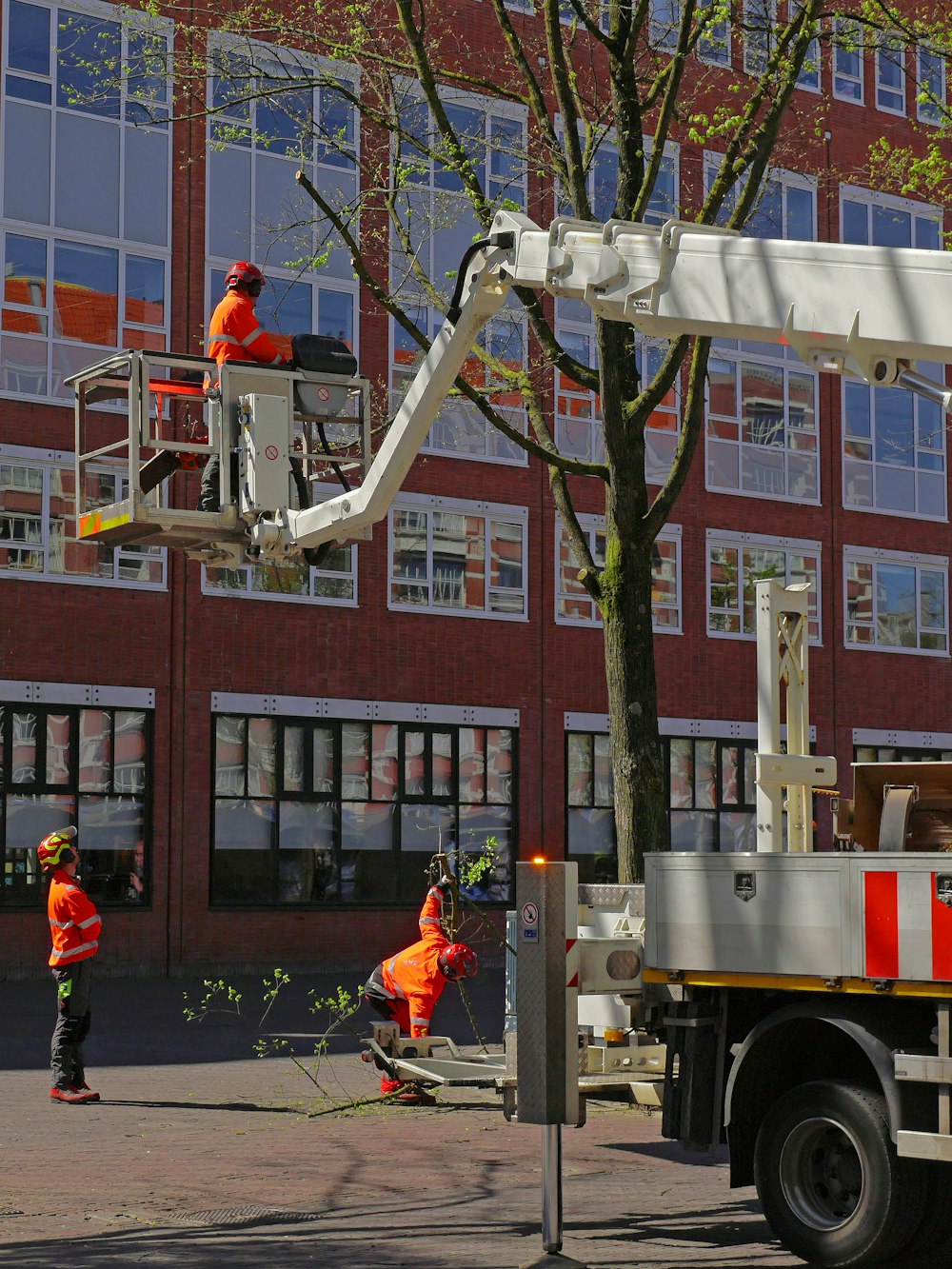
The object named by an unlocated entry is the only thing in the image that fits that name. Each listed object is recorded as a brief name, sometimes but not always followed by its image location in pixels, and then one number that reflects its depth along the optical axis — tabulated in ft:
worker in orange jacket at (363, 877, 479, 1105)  44.09
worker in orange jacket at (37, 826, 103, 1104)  45.14
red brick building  87.97
